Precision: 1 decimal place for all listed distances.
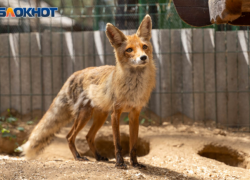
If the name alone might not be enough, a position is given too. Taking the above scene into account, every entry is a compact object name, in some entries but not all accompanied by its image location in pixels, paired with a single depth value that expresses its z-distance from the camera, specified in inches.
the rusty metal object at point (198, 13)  206.5
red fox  291.9
